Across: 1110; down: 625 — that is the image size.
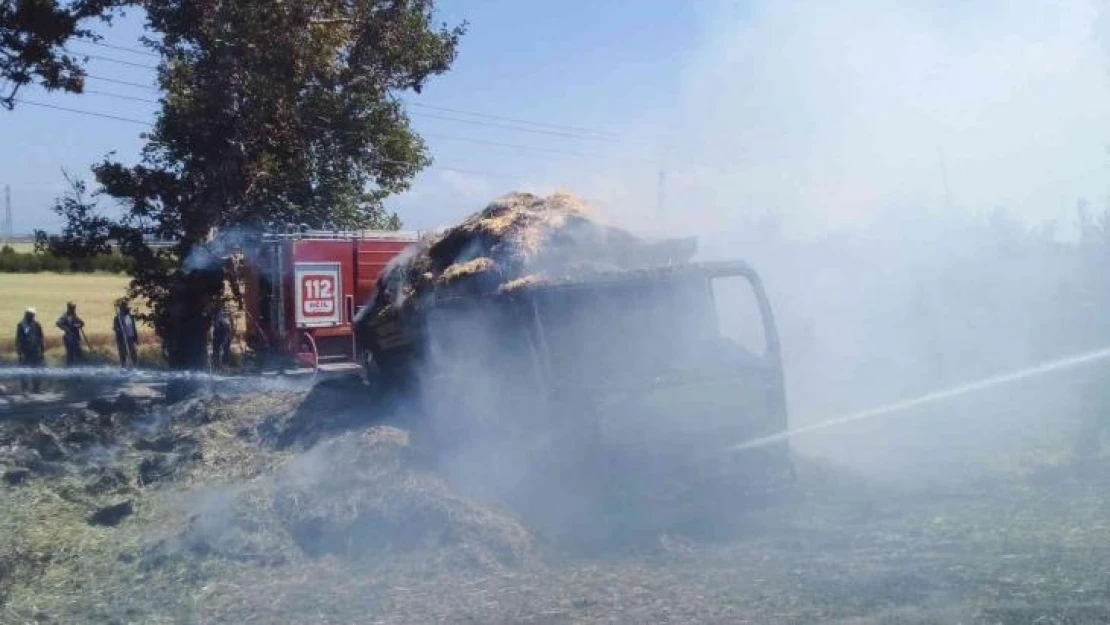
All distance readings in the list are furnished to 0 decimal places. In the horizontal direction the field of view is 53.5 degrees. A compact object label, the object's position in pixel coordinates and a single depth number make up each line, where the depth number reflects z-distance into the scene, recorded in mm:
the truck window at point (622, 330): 8055
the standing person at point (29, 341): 20328
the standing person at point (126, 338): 22062
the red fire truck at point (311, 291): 18891
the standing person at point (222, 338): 21234
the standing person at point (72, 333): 21891
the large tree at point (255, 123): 16750
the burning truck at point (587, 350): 7797
